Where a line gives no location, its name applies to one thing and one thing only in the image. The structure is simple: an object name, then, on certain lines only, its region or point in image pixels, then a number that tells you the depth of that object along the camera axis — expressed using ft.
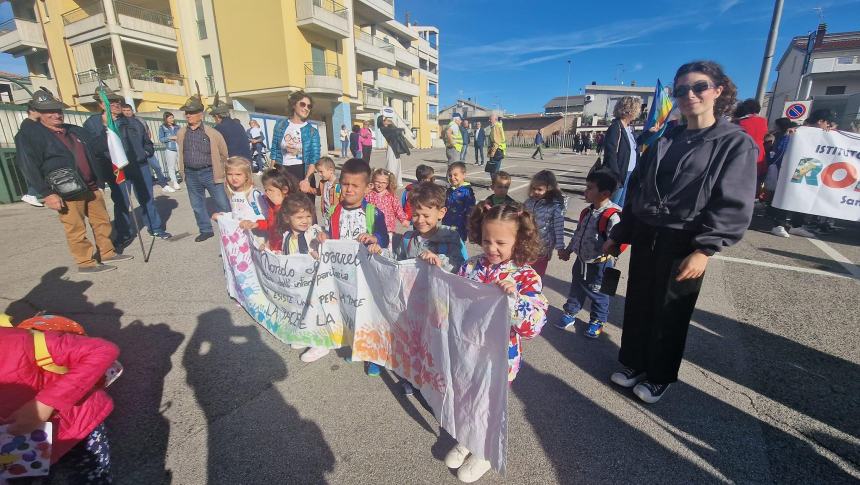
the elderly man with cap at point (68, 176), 13.58
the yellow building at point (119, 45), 68.95
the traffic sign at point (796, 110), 28.27
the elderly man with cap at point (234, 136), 21.43
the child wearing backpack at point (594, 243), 10.07
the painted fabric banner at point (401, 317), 5.84
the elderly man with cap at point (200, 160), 18.25
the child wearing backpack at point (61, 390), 5.21
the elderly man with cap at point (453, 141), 32.17
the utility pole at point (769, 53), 23.77
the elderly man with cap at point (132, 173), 19.12
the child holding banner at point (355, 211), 10.32
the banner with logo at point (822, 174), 18.26
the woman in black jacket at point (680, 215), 6.44
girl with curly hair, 6.21
